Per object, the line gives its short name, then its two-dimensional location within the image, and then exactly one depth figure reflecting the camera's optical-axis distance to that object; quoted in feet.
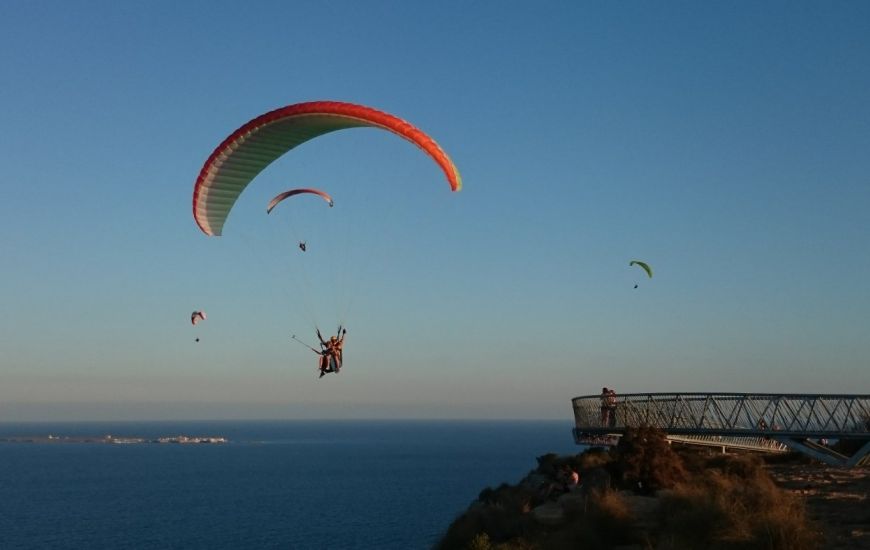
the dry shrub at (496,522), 72.54
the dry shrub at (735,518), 45.68
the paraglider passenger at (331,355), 80.79
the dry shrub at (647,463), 75.92
